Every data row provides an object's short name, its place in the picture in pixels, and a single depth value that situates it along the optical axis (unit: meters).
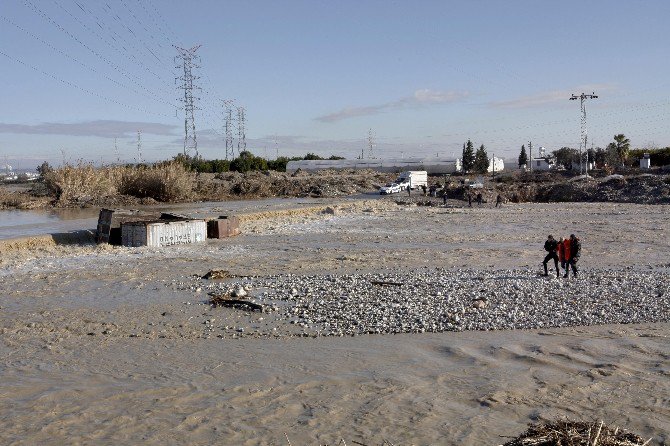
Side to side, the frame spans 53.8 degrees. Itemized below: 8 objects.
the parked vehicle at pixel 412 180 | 69.00
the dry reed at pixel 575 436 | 5.50
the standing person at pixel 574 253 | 16.77
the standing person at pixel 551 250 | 17.03
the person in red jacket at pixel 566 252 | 16.98
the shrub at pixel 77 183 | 48.84
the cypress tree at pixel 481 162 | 105.25
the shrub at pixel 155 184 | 55.84
